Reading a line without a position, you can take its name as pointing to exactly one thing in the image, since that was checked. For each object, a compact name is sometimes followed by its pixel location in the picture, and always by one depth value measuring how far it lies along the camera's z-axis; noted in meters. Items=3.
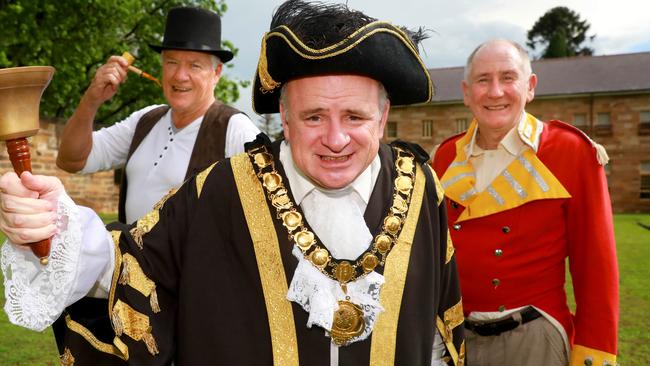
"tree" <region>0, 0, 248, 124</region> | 15.90
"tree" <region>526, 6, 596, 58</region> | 53.94
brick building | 31.80
